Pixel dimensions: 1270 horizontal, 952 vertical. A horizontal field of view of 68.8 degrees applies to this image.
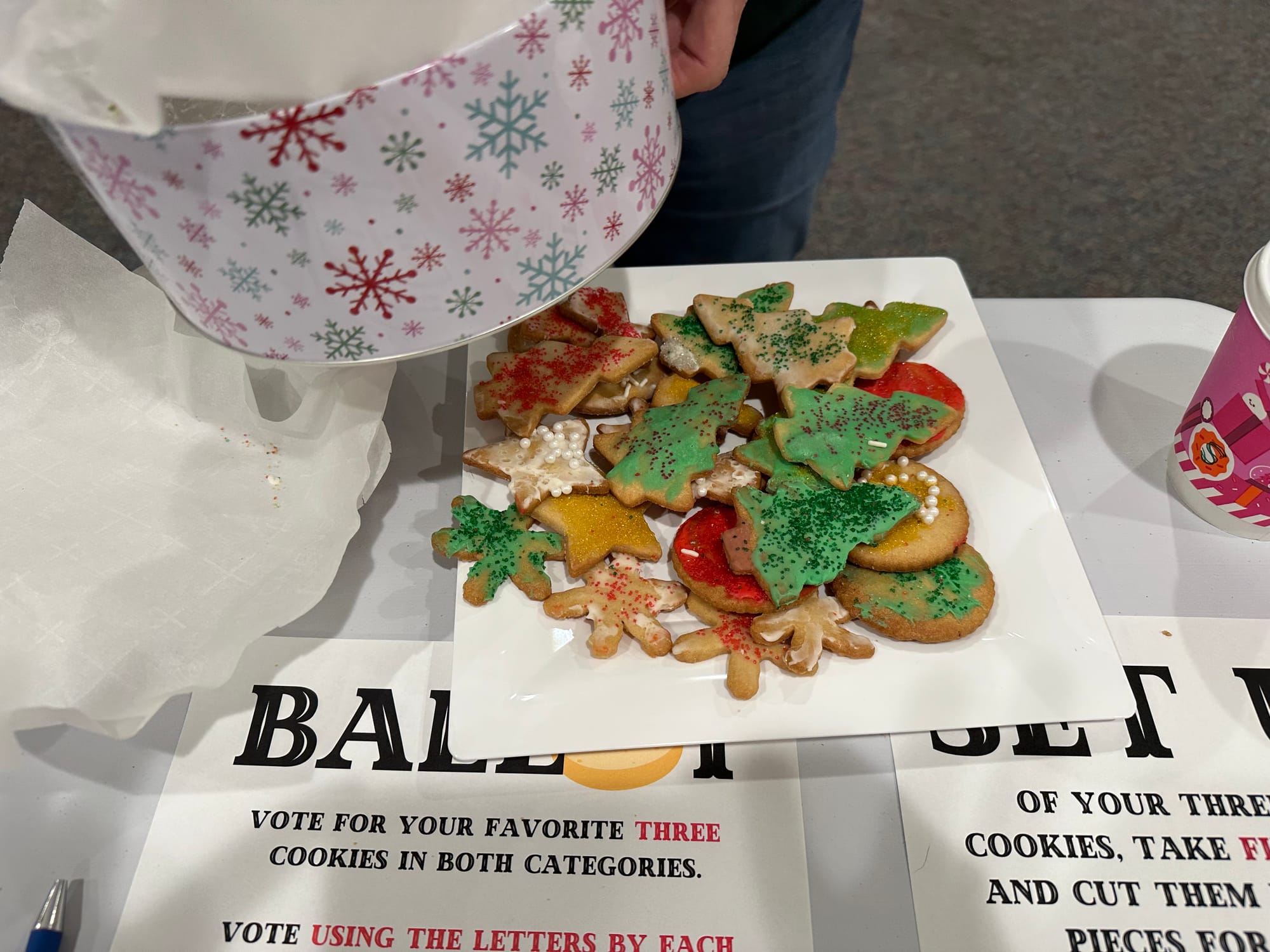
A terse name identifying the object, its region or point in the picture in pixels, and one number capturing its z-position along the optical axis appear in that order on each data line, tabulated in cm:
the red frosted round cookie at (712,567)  56
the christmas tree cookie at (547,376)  64
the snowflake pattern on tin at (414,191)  36
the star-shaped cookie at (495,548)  57
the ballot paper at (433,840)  48
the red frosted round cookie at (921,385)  65
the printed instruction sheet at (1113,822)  48
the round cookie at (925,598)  55
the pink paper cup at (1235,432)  55
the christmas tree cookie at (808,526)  55
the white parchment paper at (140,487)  52
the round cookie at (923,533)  57
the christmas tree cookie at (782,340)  65
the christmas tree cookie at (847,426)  60
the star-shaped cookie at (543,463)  60
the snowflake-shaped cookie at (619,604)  54
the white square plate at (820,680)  52
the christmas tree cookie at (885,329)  66
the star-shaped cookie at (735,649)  53
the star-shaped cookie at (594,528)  58
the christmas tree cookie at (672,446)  59
